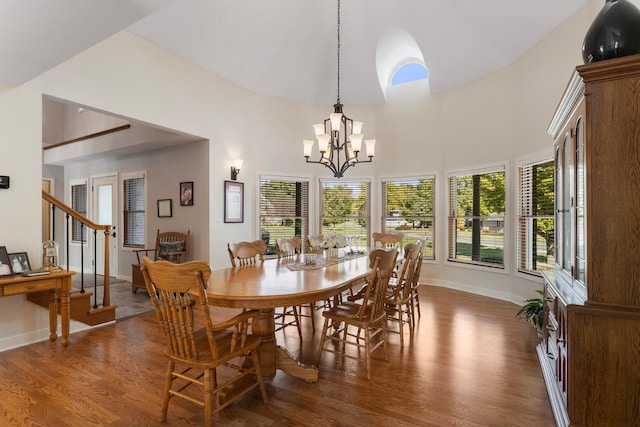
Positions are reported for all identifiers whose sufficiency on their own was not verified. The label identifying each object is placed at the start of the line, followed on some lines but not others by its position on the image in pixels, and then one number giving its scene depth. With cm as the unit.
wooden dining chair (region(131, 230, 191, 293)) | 539
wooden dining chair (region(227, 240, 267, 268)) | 343
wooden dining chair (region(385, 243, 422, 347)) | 328
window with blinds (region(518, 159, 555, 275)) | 435
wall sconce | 564
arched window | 592
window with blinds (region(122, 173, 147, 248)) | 642
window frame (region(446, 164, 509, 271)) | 516
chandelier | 393
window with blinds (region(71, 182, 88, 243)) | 751
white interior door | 679
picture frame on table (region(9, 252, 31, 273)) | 318
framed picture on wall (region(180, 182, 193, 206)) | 556
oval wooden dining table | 208
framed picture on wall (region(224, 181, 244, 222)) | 558
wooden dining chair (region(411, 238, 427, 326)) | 376
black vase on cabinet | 171
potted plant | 335
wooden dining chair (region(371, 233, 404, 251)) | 505
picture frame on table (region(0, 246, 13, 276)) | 307
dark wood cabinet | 167
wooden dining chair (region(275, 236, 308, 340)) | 397
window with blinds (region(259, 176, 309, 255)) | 625
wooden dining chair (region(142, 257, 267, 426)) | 184
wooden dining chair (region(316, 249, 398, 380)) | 263
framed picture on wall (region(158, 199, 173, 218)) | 589
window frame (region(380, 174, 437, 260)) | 609
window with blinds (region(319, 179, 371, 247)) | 671
